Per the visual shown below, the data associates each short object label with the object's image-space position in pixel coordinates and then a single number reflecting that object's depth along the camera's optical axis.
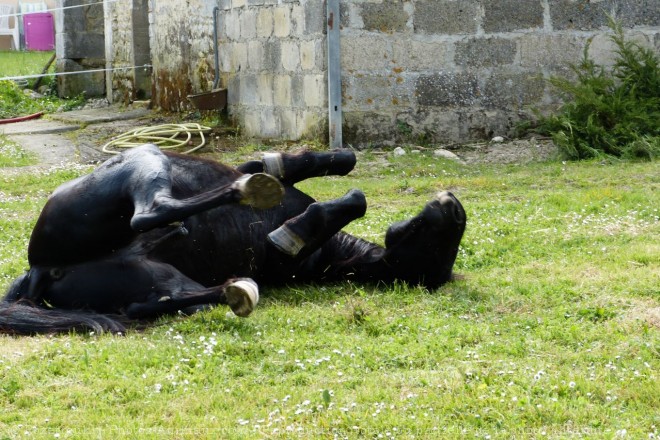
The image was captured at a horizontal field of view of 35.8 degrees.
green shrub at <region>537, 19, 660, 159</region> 11.16
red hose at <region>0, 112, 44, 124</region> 16.78
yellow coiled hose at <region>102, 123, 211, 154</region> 12.91
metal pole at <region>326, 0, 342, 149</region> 11.70
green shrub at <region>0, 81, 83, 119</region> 18.19
